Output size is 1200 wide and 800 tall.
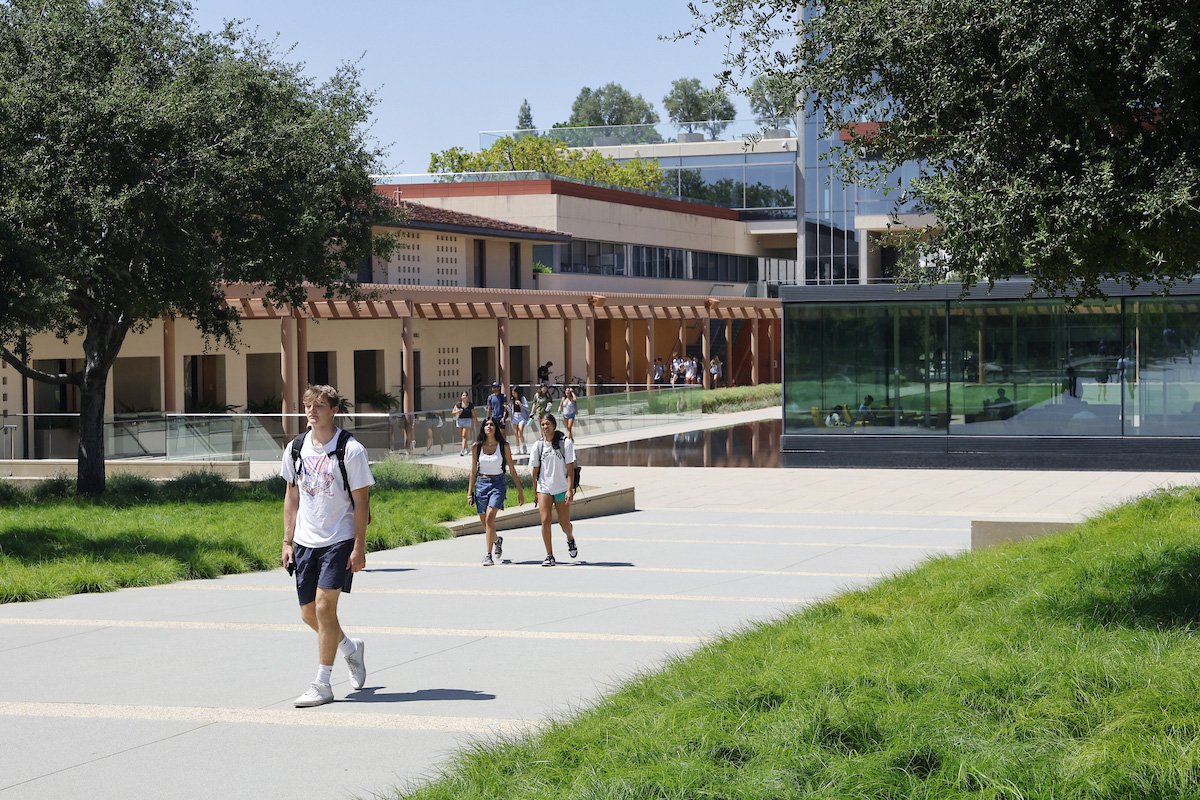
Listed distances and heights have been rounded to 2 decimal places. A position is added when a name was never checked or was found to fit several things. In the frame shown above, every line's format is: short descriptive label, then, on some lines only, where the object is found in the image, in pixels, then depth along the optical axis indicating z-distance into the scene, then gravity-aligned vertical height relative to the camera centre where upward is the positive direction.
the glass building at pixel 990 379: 23.92 -0.22
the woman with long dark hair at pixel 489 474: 13.02 -1.05
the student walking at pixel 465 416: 27.23 -0.87
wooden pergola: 30.45 +2.01
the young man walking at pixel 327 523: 6.83 -0.80
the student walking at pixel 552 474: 12.85 -1.03
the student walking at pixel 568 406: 30.55 -0.77
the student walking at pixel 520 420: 29.53 -1.06
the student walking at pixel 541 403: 32.84 -0.76
